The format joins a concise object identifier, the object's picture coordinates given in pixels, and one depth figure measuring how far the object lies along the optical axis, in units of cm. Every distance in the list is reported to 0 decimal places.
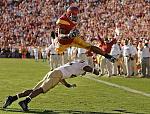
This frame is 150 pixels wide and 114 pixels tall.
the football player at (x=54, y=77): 1932
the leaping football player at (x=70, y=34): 1952
